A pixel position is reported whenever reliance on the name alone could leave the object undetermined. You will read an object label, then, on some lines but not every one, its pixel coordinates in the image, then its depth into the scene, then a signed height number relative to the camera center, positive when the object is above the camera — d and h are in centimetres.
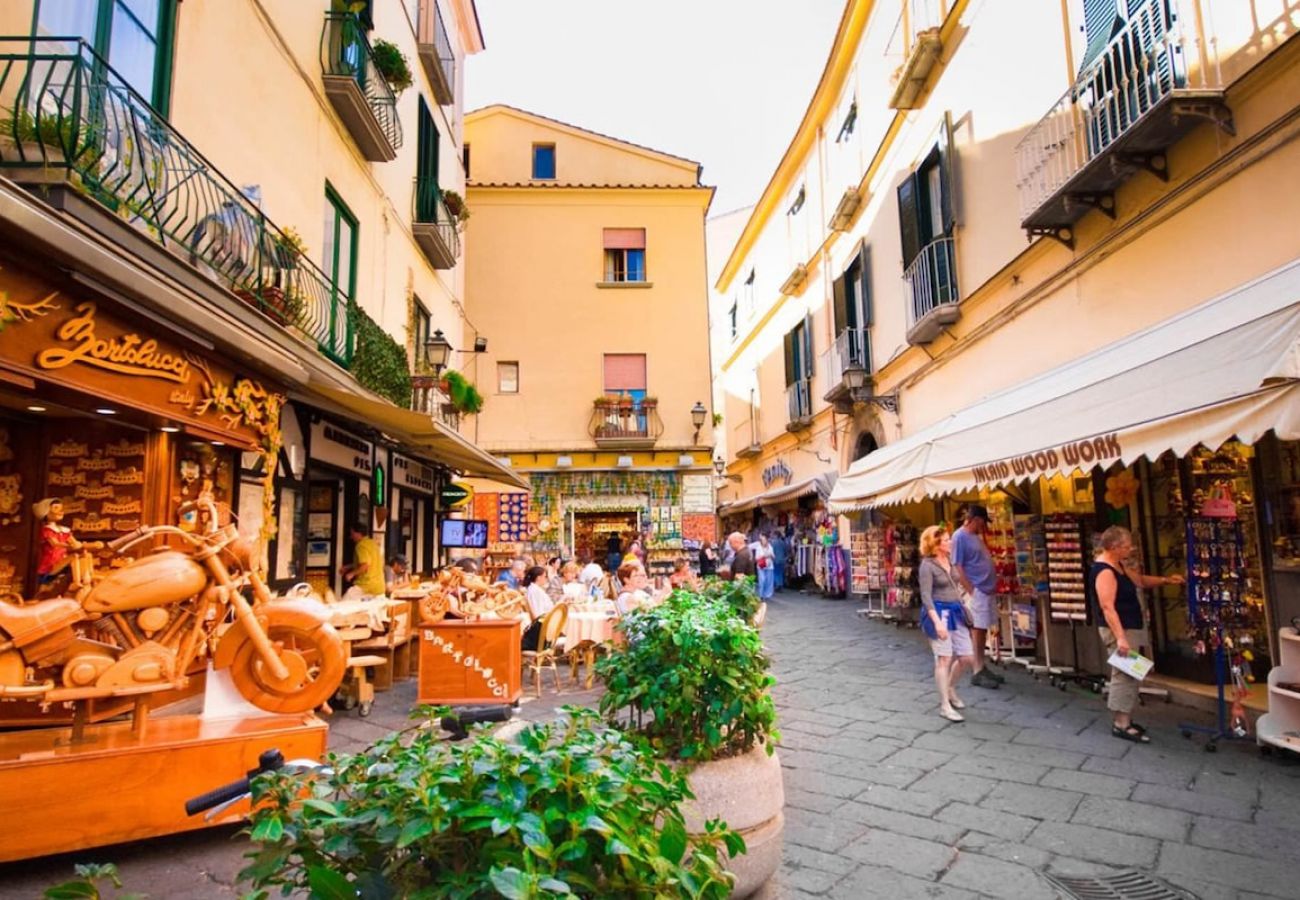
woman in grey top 574 -79
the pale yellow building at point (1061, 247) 523 +287
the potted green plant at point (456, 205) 1343 +614
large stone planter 272 -105
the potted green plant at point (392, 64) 923 +606
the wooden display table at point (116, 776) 298 -102
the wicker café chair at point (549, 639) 725 -107
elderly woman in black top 509 -60
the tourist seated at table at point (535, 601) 752 -78
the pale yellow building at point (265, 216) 402 +253
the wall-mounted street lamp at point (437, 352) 1084 +271
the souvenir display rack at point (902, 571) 1128 -71
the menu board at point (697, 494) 1772 +87
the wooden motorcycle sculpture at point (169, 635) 320 -47
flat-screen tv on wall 1315 +1
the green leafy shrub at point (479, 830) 115 -50
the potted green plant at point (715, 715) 276 -72
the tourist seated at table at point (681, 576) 1003 -65
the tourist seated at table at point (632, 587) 818 -70
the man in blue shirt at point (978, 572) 708 -46
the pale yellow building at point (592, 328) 1773 +515
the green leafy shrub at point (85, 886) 101 -50
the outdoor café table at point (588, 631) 773 -105
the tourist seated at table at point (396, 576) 858 -53
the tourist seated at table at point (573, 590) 888 -74
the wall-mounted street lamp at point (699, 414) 1750 +276
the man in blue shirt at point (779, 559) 1858 -77
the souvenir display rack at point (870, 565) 1262 -69
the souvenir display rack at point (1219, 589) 524 -50
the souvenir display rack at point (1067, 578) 698 -53
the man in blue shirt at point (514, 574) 1030 -59
